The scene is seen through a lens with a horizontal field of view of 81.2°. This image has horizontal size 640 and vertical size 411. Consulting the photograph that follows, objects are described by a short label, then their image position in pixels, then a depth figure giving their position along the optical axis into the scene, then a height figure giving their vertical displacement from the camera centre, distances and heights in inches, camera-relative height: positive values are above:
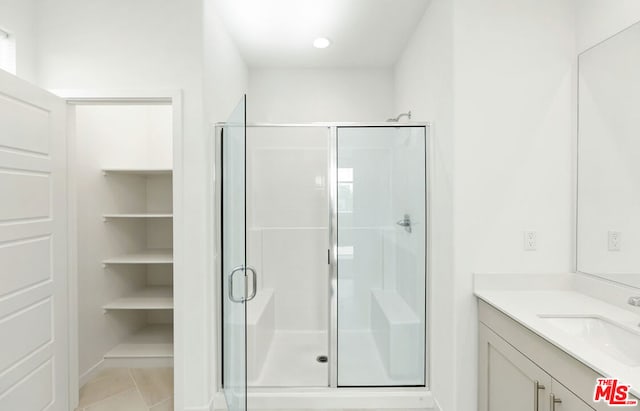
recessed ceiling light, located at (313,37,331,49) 124.5 +54.3
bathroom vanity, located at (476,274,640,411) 49.5 -21.7
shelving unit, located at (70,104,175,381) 121.1 -13.0
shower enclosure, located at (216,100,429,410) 102.2 -16.9
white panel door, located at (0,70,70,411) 74.2 -10.8
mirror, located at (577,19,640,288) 67.8 +8.5
